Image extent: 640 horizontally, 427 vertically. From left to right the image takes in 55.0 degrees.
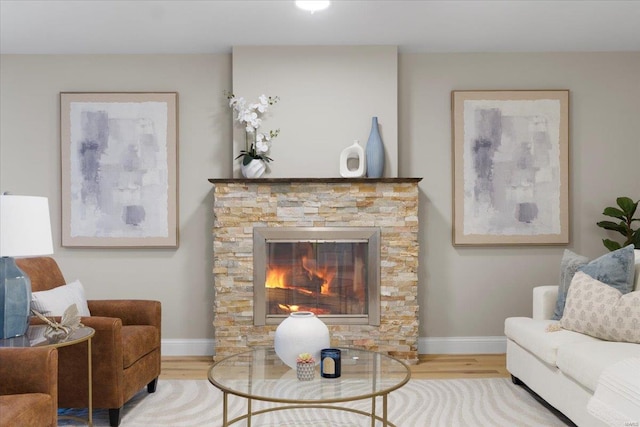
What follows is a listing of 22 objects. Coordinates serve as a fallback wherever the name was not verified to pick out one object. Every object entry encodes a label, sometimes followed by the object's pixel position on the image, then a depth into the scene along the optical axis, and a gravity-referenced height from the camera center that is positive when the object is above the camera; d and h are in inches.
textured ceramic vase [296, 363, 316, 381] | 107.5 -28.1
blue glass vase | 189.6 +17.4
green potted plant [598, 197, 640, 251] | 192.1 -4.2
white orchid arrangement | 190.5 +27.3
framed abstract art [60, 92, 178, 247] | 200.1 +10.2
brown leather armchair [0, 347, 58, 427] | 98.7 -26.2
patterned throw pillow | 126.8 -21.8
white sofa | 116.6 -31.2
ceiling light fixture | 148.7 +50.4
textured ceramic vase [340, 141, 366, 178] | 188.9 +15.4
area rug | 134.2 -46.3
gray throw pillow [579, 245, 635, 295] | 140.2 -14.0
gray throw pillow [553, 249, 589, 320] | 153.0 -16.7
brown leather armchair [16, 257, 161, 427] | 128.0 -31.5
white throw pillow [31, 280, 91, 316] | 131.8 -19.5
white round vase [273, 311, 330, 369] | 112.3 -23.5
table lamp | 110.3 -6.2
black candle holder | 108.0 -27.2
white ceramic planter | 188.4 +13.4
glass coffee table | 99.1 -29.6
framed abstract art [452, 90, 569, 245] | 201.5 +14.2
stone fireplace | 186.1 -9.2
